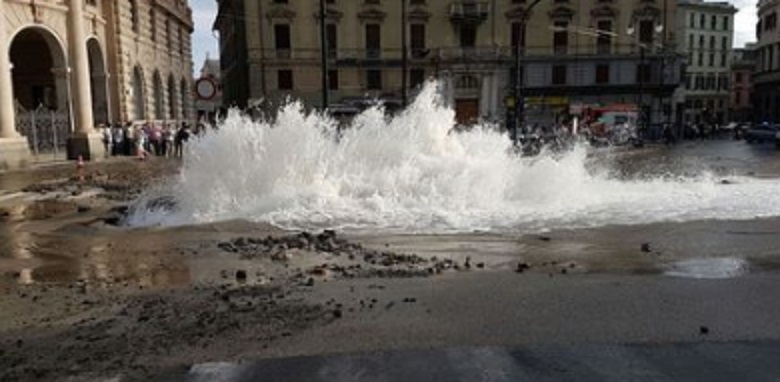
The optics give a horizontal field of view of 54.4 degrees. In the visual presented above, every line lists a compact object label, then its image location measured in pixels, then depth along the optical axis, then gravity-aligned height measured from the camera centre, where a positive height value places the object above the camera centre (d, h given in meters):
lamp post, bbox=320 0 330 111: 22.00 +1.44
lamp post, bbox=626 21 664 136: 54.47 +0.18
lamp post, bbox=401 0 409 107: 35.30 +1.13
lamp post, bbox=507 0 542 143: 32.92 +0.18
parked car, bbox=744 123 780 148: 52.49 -2.13
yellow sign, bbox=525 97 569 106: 63.66 +0.36
